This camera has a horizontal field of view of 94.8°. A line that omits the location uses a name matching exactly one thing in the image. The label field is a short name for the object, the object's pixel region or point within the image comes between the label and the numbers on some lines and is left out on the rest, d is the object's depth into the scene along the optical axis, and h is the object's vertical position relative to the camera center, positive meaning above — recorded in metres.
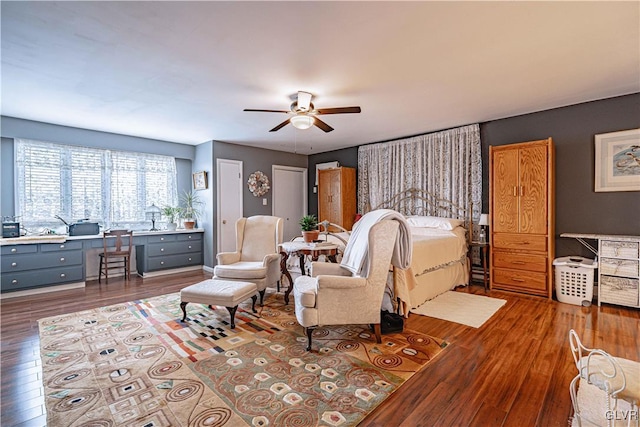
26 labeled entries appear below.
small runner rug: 3.22 -1.20
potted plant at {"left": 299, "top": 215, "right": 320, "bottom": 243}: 3.48 -0.24
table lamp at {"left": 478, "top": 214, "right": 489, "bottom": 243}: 4.50 -0.26
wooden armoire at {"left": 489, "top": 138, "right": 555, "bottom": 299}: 3.84 -0.11
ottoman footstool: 2.99 -0.87
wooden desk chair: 4.91 -0.75
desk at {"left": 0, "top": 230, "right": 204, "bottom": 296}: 4.09 -0.75
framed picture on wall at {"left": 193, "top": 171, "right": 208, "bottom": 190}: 5.95 +0.61
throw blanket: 2.68 -0.36
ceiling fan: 3.20 +1.11
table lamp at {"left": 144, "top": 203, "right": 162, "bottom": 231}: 5.75 -0.05
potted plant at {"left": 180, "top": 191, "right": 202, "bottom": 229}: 6.13 +0.09
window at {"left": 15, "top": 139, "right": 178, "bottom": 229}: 4.64 +0.48
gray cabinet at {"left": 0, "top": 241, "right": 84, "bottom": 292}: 4.06 -0.79
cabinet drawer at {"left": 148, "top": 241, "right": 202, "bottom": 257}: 5.40 -0.73
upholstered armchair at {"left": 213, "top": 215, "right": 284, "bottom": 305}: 3.68 -0.64
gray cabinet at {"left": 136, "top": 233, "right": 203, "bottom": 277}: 5.36 -0.80
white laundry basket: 3.55 -0.88
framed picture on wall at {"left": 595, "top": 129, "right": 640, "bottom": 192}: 3.55 +0.57
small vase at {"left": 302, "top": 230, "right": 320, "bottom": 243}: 3.47 -0.31
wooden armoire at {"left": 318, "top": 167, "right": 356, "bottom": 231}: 6.30 +0.31
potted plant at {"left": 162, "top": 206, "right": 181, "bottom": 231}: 5.87 -0.08
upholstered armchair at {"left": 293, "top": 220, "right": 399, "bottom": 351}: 2.55 -0.74
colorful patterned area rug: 1.78 -1.22
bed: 3.28 -0.53
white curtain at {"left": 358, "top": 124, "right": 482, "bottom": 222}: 4.84 +0.75
